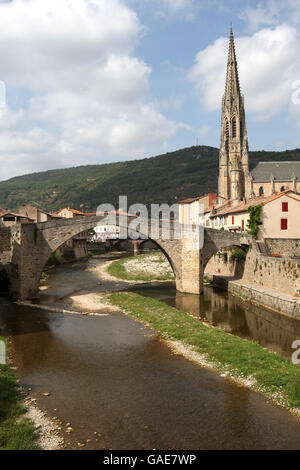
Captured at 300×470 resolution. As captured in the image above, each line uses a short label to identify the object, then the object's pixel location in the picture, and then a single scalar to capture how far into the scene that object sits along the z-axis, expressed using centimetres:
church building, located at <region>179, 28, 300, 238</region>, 4331
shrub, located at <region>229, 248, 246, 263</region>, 2839
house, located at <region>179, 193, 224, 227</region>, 5078
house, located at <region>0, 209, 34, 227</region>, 3962
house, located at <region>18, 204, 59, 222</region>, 4675
